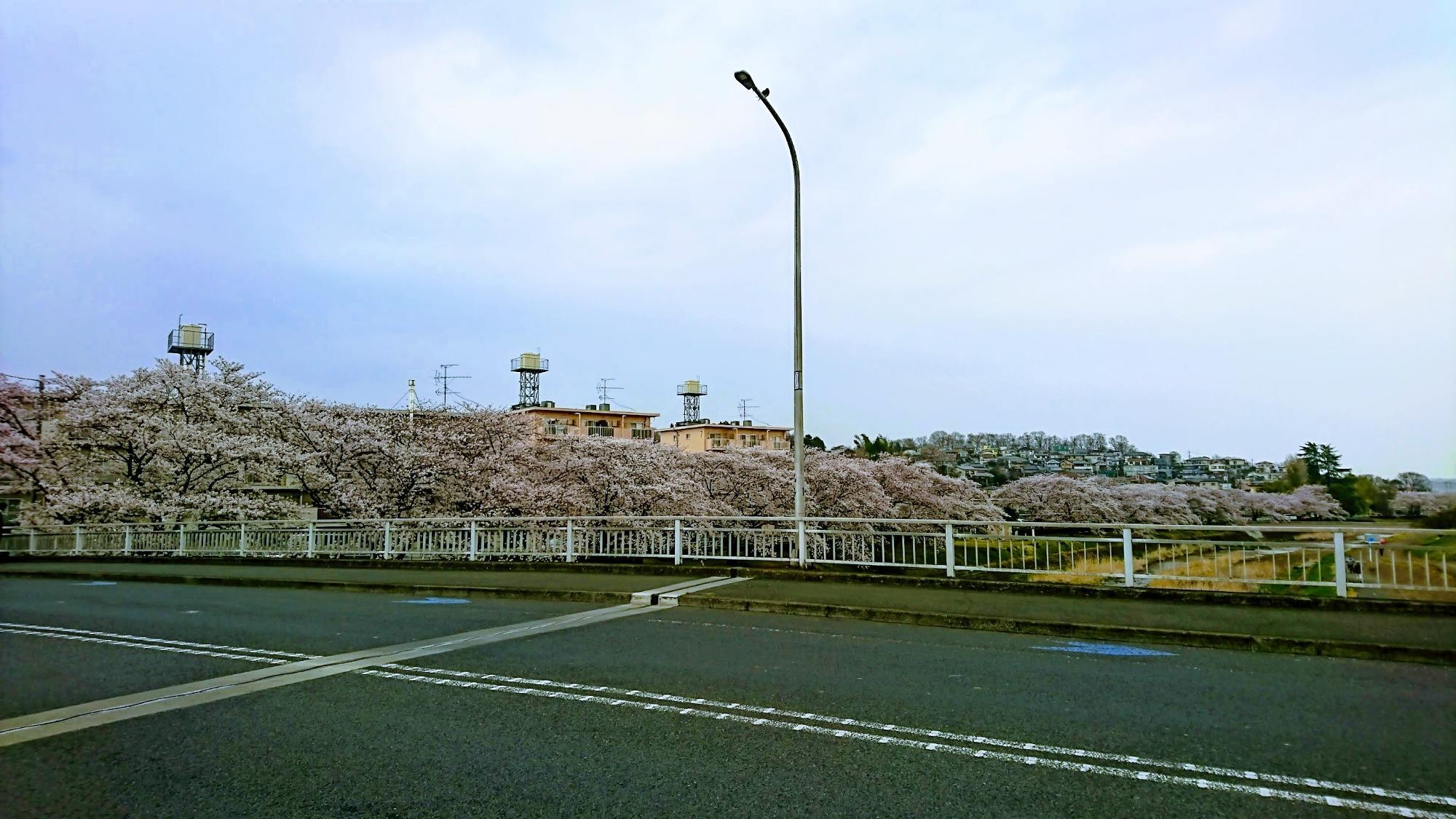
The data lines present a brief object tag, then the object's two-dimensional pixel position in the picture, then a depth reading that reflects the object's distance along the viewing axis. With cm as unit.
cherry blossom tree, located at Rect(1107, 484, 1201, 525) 4759
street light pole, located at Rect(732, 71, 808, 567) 1566
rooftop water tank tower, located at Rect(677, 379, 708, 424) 10325
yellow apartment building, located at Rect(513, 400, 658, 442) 8981
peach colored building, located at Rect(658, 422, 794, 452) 9731
